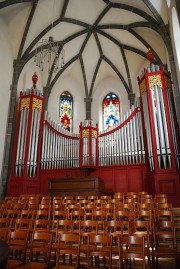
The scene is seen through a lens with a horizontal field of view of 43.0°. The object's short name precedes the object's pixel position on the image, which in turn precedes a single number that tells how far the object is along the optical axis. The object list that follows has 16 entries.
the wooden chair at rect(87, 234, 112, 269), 3.51
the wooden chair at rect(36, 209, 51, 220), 6.23
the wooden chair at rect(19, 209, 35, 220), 6.32
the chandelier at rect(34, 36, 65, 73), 13.21
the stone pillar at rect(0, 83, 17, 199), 11.55
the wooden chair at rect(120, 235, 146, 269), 3.42
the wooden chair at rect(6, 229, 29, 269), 3.81
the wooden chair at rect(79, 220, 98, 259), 4.32
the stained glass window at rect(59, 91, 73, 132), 16.53
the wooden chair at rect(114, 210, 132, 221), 5.62
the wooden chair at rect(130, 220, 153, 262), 4.55
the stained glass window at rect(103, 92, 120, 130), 16.49
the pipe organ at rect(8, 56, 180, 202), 9.77
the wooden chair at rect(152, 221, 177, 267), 3.82
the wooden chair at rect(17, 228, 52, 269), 3.65
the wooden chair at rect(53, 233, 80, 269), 3.65
